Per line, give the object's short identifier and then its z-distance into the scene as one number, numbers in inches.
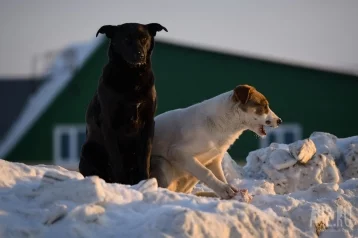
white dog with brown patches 491.3
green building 1760.9
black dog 470.3
